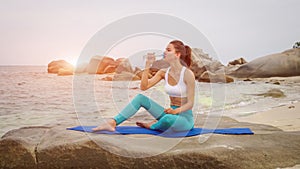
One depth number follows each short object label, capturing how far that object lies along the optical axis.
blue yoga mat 2.28
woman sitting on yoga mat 2.27
